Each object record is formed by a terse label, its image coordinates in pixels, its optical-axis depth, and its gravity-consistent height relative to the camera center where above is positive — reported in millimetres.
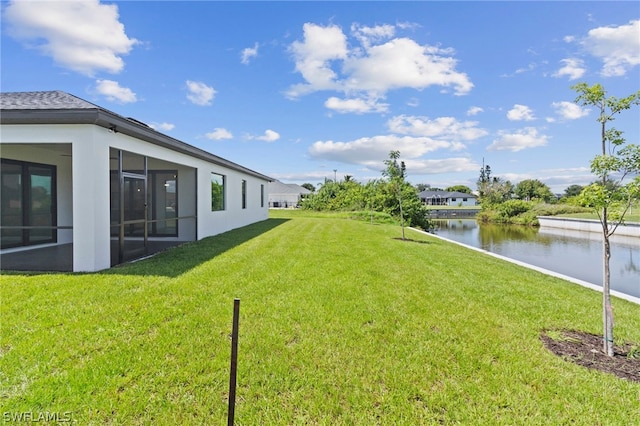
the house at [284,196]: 49125 +2247
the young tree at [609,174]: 3188 +360
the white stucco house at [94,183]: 5758 +775
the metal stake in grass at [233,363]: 1817 -866
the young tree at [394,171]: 12805 +1580
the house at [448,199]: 72562 +2395
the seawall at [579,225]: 21266 -1299
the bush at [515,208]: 35059 +129
